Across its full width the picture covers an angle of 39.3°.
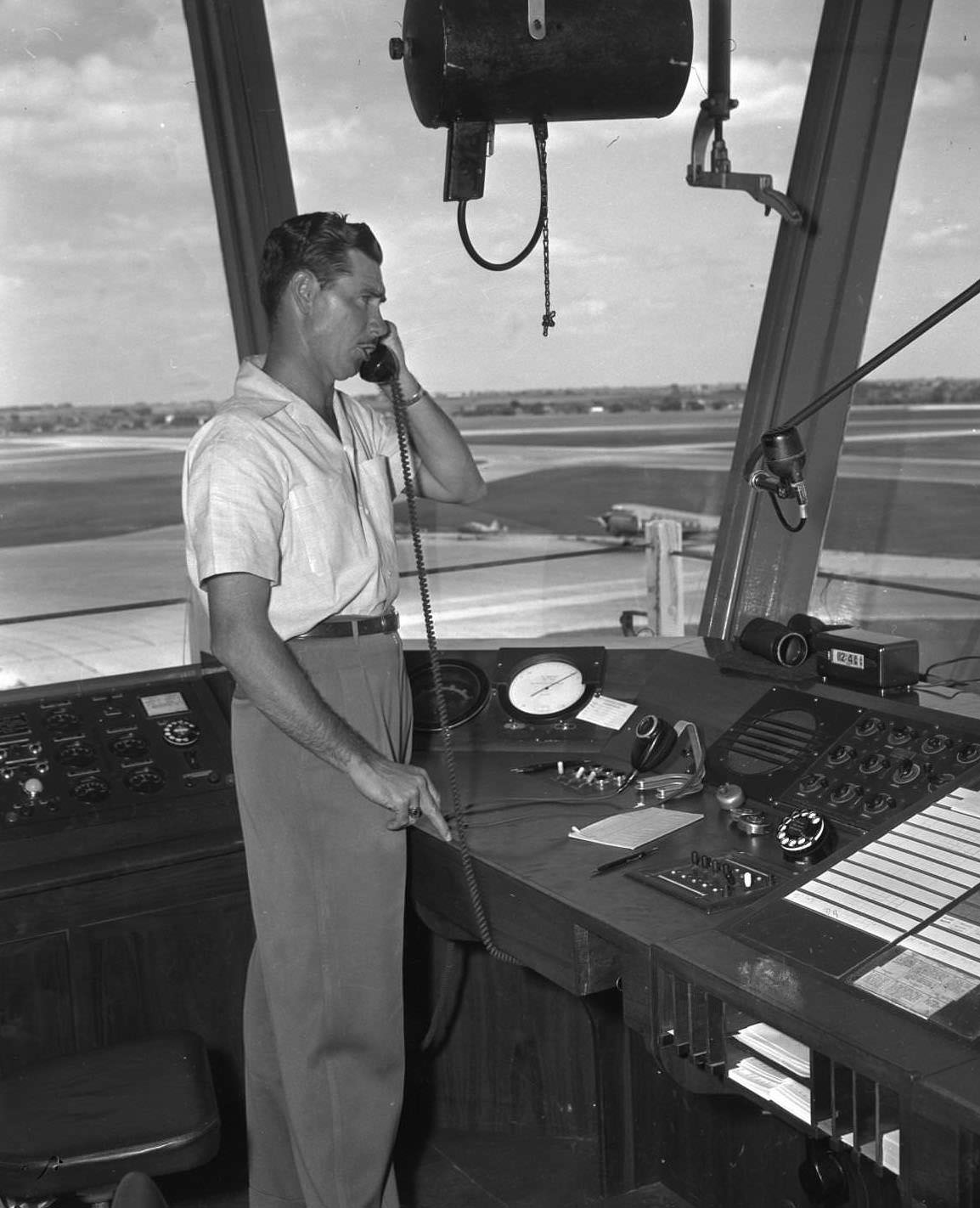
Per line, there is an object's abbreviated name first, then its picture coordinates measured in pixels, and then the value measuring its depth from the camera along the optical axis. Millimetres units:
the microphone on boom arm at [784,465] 2188
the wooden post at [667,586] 3553
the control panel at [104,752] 2482
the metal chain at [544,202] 2463
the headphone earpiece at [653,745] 2359
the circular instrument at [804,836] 1845
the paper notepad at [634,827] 2037
